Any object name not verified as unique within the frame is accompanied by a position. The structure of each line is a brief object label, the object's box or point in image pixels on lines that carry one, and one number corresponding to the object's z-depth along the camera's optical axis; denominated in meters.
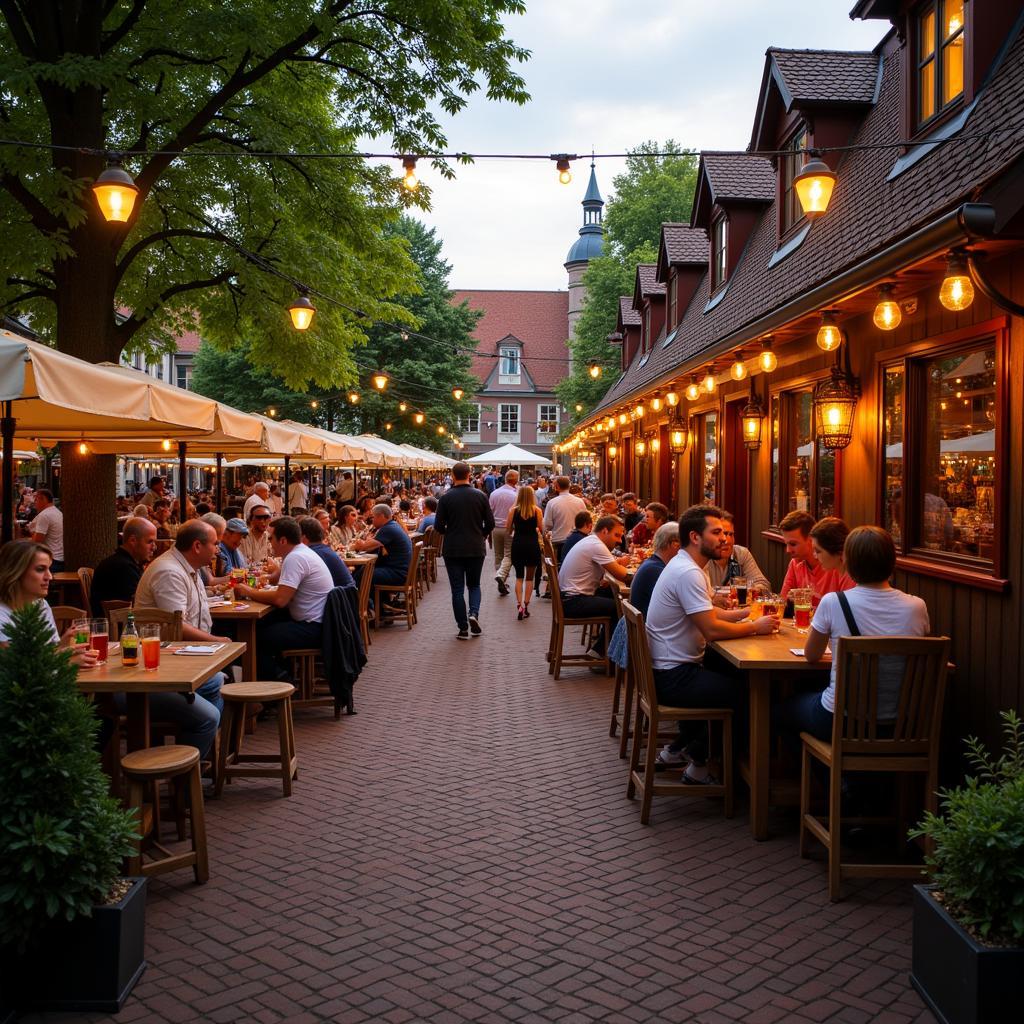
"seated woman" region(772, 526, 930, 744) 4.91
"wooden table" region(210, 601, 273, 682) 7.49
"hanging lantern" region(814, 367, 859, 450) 8.12
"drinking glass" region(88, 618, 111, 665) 5.25
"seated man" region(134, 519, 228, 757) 6.20
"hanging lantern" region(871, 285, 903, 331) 6.21
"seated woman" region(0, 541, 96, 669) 4.64
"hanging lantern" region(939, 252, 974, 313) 5.11
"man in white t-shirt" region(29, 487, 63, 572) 12.59
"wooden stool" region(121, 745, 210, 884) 4.56
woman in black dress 14.95
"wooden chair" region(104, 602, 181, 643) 5.59
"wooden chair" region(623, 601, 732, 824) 5.73
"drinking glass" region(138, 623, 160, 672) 5.07
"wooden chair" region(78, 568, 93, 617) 9.61
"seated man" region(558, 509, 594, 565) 11.44
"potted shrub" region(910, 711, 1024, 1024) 3.21
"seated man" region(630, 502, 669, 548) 10.85
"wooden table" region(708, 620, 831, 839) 5.44
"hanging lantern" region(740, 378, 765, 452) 11.69
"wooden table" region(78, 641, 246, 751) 4.79
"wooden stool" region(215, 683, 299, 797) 6.17
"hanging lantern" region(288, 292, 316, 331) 11.24
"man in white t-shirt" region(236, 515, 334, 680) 8.06
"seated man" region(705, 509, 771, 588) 8.55
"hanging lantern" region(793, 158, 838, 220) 6.95
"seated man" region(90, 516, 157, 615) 8.04
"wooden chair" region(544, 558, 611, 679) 9.83
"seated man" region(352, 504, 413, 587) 13.69
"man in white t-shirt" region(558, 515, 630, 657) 10.12
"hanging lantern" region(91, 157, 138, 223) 7.40
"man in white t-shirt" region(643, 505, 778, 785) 5.92
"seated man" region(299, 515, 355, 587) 9.09
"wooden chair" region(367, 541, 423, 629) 13.65
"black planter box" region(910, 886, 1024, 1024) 3.21
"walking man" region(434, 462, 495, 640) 12.83
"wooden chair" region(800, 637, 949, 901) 4.61
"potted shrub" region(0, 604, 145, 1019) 3.38
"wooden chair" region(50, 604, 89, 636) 6.90
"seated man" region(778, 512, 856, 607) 7.16
